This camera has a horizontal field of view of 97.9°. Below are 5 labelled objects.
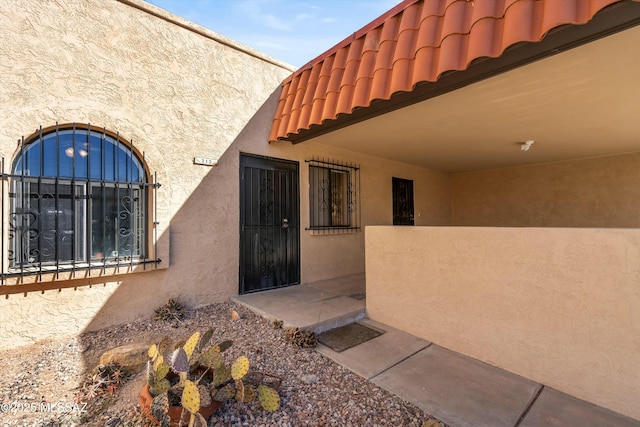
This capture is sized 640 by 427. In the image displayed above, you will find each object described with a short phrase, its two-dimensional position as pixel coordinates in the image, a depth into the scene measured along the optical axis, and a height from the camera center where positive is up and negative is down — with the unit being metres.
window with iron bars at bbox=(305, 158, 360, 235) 5.77 +0.39
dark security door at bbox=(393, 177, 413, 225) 7.40 +0.34
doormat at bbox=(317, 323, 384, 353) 3.17 -1.49
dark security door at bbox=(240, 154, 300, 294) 4.75 -0.16
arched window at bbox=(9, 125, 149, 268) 3.04 +0.20
